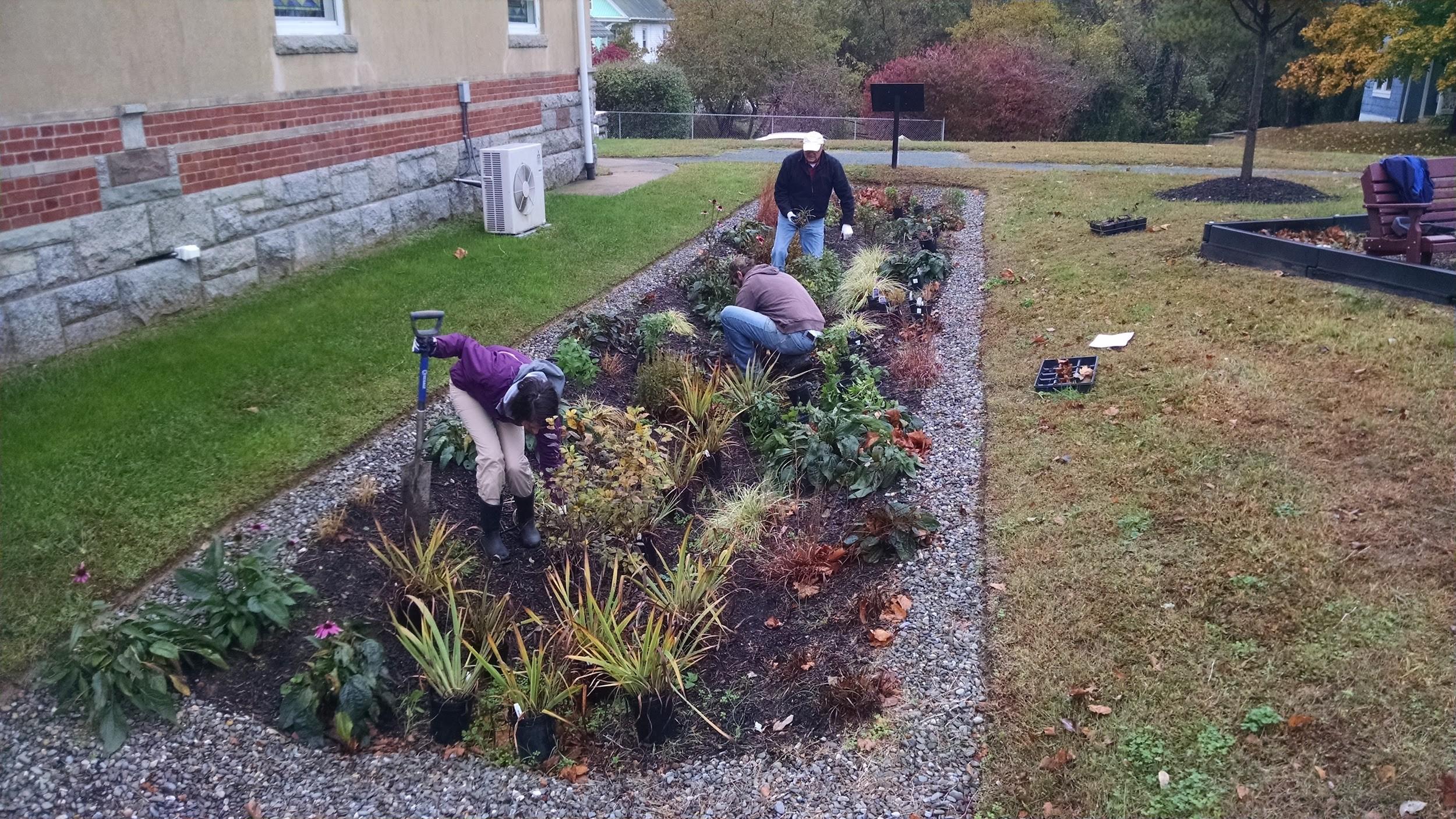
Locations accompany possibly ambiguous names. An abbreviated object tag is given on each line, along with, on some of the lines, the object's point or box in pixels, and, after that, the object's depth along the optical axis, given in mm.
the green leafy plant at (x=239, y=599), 4387
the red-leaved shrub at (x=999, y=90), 30062
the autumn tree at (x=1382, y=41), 19750
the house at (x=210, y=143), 6965
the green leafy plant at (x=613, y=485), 5199
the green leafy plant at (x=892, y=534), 5188
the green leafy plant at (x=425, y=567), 4742
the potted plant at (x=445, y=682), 4074
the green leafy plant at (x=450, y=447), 5980
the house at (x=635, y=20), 51938
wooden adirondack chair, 8508
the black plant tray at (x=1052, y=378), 7172
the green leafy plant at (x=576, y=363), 7043
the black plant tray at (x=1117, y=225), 11727
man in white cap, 10023
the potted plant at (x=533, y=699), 3998
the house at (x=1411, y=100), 27375
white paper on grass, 7891
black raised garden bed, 7914
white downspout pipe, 15742
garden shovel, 5273
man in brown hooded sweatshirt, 7559
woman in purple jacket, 4871
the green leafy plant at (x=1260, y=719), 3770
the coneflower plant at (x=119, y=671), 3926
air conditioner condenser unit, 11383
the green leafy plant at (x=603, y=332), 7957
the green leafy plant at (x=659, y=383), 6934
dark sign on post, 17109
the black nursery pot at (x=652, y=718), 4074
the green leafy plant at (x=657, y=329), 7883
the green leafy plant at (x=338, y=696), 4023
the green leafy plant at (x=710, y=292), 9383
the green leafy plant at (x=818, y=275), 9578
